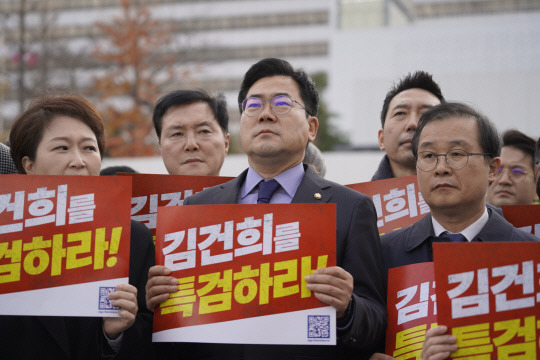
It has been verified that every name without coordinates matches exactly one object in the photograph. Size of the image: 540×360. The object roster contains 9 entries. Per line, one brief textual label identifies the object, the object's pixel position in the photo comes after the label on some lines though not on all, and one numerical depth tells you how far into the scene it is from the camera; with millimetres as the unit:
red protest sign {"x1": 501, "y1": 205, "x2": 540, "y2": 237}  3438
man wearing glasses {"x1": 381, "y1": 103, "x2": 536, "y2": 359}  2932
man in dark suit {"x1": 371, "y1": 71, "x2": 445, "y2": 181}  4047
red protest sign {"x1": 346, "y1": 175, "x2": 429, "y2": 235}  3641
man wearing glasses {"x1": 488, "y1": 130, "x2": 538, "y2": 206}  4699
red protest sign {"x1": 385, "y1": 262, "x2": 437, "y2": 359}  2680
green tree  22797
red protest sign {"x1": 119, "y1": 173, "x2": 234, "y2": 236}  3648
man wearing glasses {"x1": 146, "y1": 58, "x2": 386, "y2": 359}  2592
